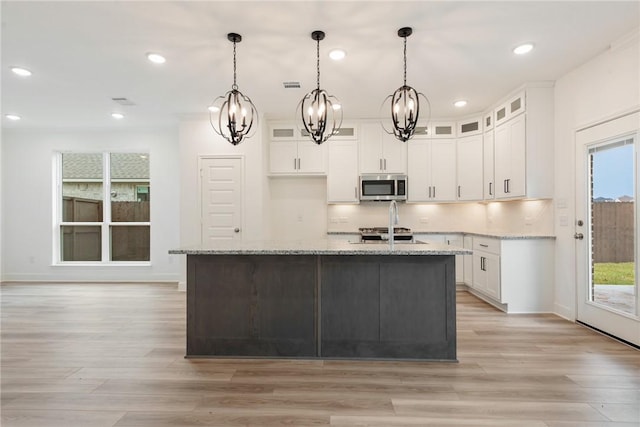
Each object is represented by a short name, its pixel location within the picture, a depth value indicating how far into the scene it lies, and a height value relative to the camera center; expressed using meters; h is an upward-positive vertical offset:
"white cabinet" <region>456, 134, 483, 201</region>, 5.43 +0.75
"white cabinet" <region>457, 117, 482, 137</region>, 5.45 +1.39
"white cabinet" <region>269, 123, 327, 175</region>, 5.75 +0.99
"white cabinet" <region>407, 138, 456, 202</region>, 5.68 +0.76
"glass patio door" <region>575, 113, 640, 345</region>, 3.19 -0.12
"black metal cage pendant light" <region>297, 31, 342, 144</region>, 2.96 +0.88
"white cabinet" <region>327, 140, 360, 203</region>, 5.72 +0.77
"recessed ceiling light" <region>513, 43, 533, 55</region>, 3.30 +1.58
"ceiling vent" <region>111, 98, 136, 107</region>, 4.84 +1.61
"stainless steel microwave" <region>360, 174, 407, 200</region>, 5.66 +0.48
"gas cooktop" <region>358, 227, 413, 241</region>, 5.22 -0.27
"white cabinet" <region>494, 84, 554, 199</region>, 4.28 +0.90
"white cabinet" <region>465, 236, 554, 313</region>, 4.25 -0.71
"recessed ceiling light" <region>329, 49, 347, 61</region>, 3.39 +1.58
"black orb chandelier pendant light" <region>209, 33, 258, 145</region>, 3.04 +0.92
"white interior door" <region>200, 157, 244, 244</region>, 5.46 +0.32
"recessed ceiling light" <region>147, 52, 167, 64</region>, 3.50 +1.60
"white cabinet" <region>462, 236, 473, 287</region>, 5.19 -0.73
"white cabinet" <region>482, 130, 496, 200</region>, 5.11 +0.71
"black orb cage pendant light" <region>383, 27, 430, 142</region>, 2.90 +0.88
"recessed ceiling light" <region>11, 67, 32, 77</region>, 3.84 +1.61
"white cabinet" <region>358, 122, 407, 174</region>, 5.69 +1.01
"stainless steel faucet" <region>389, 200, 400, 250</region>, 2.99 -0.04
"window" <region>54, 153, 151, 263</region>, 6.56 +0.17
